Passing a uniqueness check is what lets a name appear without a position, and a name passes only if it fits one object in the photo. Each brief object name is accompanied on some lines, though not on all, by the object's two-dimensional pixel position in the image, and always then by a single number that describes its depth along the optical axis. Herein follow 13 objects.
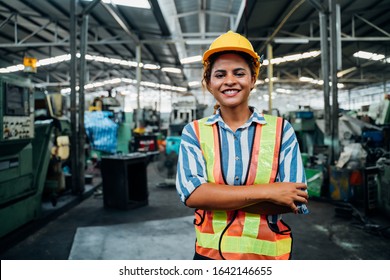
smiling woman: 1.07
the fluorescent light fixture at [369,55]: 11.75
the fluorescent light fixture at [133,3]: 6.95
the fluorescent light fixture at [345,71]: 14.11
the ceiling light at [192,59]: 11.27
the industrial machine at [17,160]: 2.91
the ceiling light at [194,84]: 17.74
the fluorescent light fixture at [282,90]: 22.72
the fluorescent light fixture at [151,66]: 12.91
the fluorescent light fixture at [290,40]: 8.65
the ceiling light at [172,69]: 13.74
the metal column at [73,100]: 4.87
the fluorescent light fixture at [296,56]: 10.91
